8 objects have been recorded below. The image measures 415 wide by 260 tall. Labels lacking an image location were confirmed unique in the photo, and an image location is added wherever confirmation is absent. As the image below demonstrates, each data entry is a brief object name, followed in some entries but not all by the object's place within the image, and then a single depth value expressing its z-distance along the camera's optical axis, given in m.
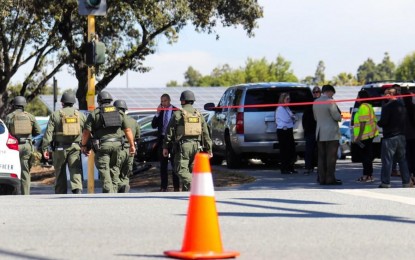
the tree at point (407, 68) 134.12
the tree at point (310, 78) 178.50
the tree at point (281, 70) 133.12
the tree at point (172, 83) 193.38
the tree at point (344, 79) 174.80
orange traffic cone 7.84
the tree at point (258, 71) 132.12
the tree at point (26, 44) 31.11
